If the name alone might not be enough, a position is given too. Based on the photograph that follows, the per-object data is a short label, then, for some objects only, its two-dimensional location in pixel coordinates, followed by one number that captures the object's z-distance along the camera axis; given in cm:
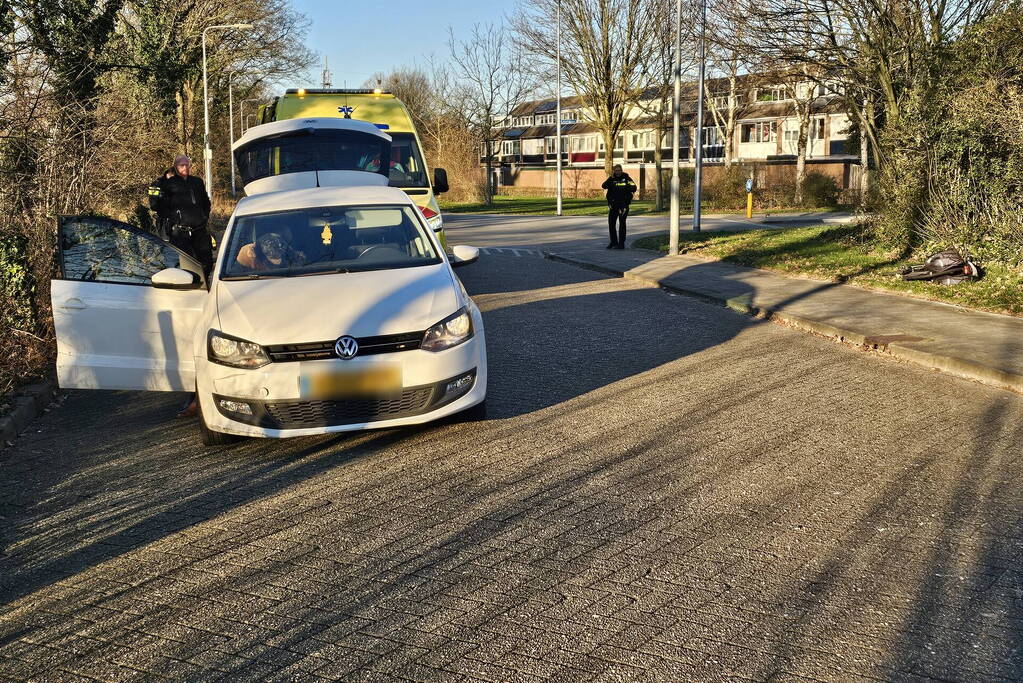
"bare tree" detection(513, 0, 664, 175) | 4562
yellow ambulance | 1474
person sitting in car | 718
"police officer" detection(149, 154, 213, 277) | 1336
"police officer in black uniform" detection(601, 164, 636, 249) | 2166
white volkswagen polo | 614
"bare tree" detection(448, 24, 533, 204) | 5719
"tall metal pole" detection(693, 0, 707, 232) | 2150
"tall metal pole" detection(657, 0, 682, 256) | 2019
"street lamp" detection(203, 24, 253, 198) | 3494
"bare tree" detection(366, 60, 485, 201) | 5988
